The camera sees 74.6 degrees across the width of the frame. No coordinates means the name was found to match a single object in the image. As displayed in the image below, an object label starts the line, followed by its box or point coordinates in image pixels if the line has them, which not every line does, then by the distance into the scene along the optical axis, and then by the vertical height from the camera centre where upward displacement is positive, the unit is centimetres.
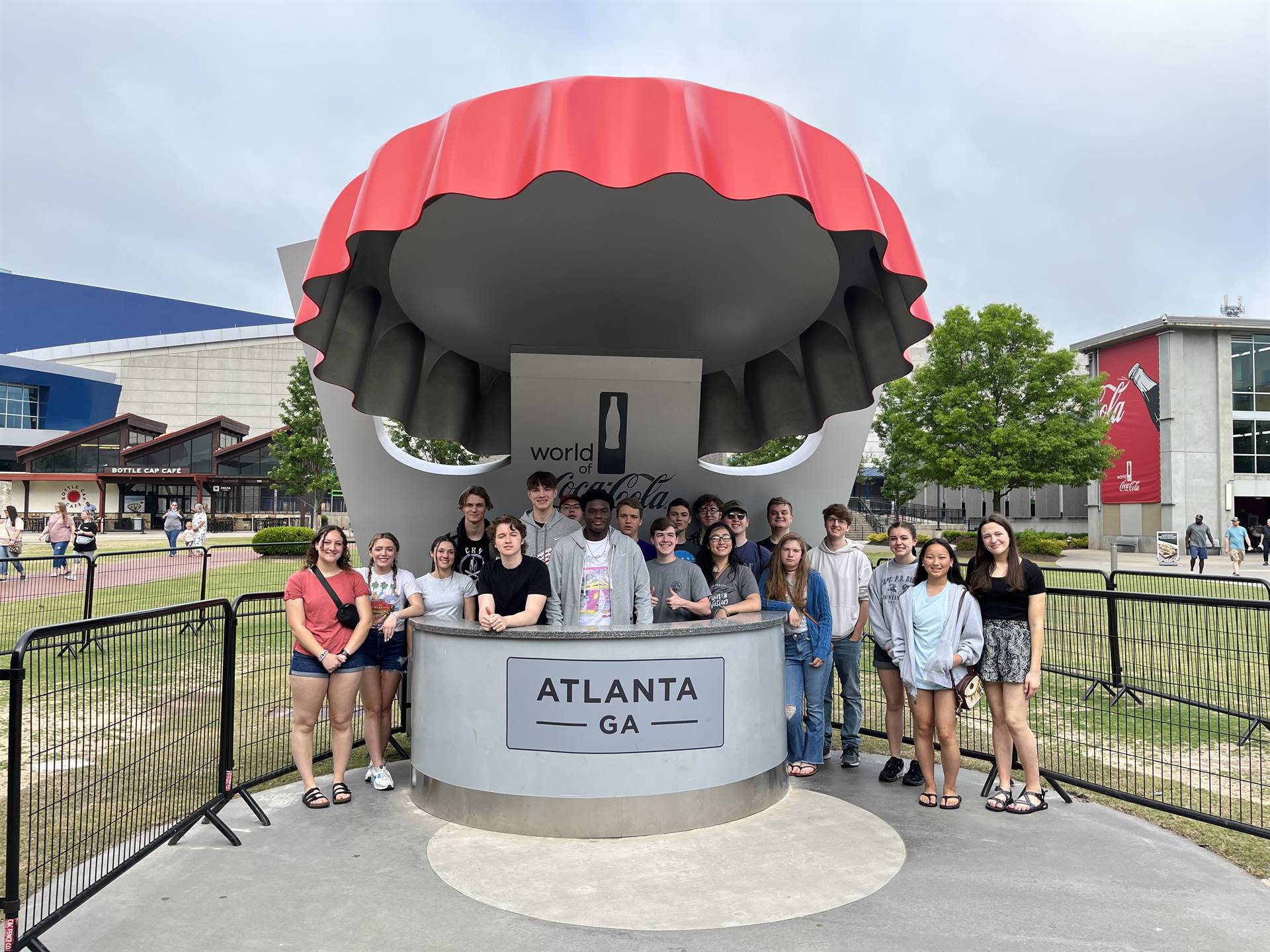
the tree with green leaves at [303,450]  3139 +200
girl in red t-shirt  511 -87
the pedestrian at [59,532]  1961 -74
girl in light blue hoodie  511 -85
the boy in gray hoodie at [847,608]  614 -72
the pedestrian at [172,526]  2664 -77
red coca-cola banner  3606 +434
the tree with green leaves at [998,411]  2980 +380
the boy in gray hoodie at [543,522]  604 -12
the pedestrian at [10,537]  1799 -83
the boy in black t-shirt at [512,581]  504 -46
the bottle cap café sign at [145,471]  5272 +193
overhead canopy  421 +174
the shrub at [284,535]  2327 -99
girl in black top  506 -80
